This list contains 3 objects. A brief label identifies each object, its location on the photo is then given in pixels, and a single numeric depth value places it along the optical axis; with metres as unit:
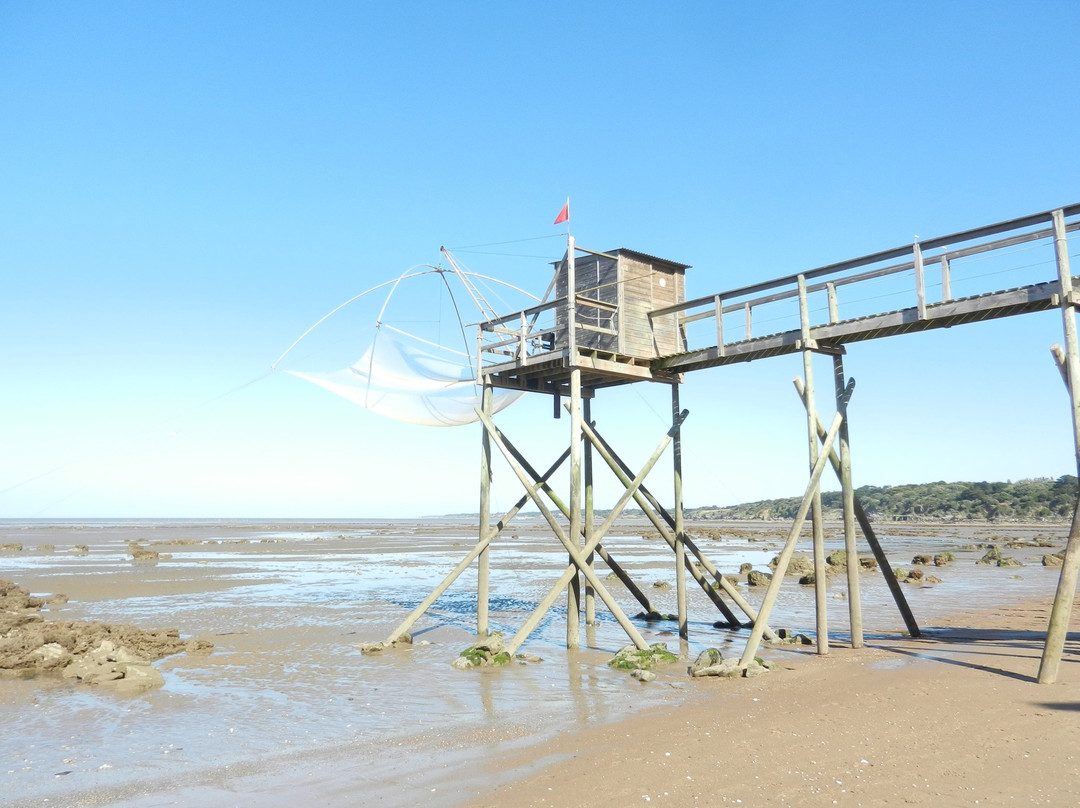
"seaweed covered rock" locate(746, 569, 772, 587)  25.19
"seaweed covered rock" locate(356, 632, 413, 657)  13.83
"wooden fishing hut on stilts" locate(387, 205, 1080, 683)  9.84
